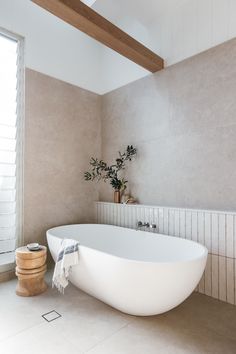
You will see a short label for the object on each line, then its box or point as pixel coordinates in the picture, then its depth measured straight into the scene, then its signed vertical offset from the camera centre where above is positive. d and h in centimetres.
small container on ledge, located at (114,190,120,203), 315 -16
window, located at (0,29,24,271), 262 +48
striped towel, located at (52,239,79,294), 192 -67
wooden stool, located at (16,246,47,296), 219 -87
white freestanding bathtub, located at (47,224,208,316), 151 -66
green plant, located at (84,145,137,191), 314 +21
